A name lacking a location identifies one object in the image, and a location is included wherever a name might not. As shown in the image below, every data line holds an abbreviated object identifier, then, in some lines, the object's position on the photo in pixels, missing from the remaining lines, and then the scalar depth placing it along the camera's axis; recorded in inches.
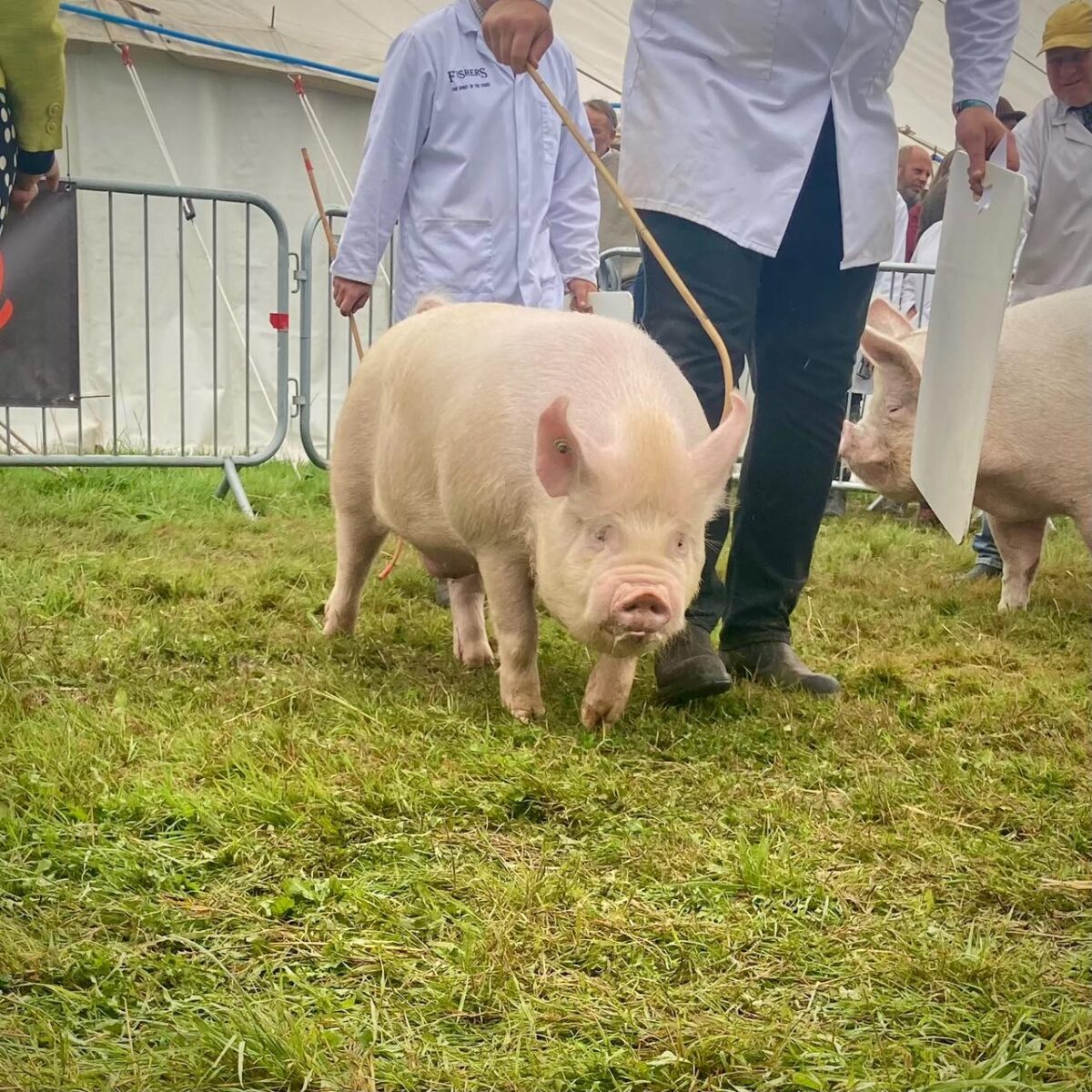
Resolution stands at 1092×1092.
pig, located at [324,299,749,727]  106.7
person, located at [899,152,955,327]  294.0
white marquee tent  315.3
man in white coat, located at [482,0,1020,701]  128.0
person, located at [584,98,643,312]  283.0
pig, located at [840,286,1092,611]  171.0
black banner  236.7
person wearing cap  159.3
